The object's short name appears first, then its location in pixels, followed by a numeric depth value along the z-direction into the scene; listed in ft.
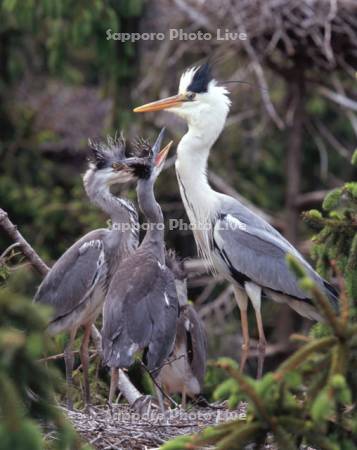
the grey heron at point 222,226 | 43.52
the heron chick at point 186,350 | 45.03
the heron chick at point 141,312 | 37.70
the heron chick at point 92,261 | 40.91
